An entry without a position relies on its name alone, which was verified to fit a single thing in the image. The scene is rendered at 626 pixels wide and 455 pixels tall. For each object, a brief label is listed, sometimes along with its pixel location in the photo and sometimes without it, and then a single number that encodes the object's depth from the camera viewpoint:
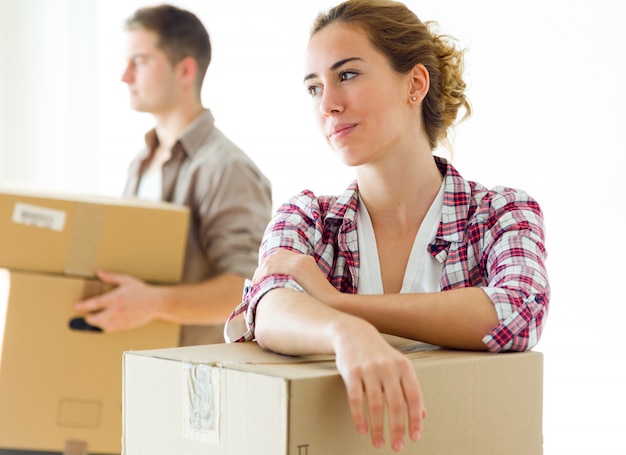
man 2.91
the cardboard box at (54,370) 2.85
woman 2.11
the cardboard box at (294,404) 1.84
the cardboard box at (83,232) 2.84
